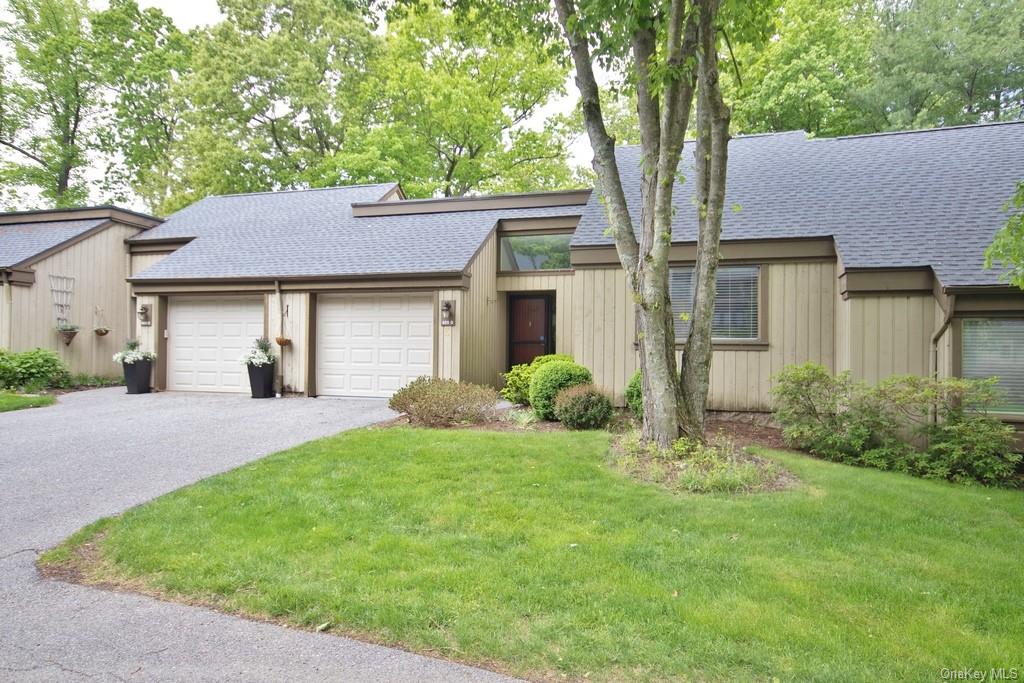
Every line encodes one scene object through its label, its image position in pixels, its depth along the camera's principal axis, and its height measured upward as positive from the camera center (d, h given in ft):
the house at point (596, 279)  24.91 +3.70
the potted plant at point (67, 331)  43.65 +0.78
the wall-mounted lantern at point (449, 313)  35.37 +1.89
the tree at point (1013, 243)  16.56 +3.03
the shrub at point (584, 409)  25.66 -2.82
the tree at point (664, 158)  19.71 +6.75
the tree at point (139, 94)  81.71 +35.90
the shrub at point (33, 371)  38.40 -1.98
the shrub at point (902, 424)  20.47 -2.93
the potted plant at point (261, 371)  37.27 -1.80
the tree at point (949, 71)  59.36 +28.53
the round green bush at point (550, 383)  27.55 -1.80
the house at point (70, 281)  41.63 +4.55
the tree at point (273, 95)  73.92 +32.06
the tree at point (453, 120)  70.28 +28.26
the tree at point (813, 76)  61.62 +29.06
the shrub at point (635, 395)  27.12 -2.35
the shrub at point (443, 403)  25.70 -2.62
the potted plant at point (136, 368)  39.60 -1.77
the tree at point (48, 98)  76.69 +32.99
